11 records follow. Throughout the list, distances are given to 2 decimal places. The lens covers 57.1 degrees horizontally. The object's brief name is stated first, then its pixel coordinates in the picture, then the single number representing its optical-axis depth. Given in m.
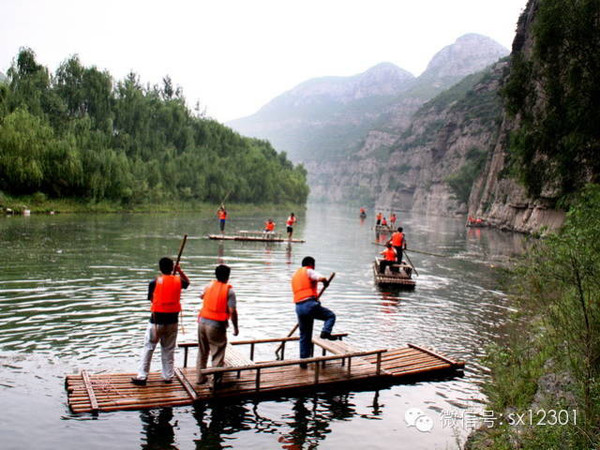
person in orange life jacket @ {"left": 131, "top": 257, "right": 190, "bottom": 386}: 9.19
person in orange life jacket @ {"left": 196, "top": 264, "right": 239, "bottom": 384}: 9.19
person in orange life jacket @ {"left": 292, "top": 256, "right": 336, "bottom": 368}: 10.48
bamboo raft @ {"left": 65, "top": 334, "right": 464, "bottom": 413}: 8.79
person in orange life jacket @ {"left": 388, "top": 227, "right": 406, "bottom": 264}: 26.17
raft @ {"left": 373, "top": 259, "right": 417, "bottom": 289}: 22.33
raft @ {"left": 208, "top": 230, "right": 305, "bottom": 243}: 39.12
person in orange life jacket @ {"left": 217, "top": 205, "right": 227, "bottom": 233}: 41.44
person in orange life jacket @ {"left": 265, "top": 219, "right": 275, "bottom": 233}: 40.44
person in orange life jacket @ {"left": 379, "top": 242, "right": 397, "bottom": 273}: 23.78
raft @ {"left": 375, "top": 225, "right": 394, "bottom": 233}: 57.94
